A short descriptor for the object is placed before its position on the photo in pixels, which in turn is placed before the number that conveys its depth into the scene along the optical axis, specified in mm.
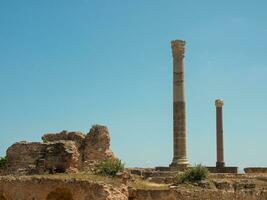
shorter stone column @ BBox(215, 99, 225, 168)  43219
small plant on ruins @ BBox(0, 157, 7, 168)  28047
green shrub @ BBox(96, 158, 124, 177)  25547
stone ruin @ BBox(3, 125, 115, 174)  26531
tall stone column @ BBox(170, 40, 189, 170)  36125
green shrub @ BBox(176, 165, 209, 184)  26266
